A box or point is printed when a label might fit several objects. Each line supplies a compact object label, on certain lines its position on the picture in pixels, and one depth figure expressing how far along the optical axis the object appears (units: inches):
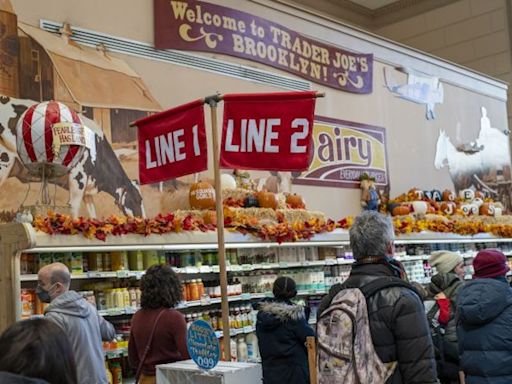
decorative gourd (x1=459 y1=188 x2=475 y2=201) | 469.6
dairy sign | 383.9
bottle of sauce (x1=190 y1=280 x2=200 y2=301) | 244.6
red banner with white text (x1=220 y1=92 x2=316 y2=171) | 177.9
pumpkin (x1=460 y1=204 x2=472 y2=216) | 423.7
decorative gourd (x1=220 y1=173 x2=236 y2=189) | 294.8
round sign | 131.9
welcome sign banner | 314.5
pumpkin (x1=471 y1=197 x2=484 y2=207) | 445.3
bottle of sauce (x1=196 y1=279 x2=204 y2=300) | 247.4
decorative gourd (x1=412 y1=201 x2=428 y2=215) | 392.2
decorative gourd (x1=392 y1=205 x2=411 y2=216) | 389.6
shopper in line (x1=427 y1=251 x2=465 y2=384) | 192.4
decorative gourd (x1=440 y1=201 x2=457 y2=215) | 418.6
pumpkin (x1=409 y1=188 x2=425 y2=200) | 420.2
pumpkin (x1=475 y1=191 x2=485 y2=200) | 486.9
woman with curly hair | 158.1
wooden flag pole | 161.9
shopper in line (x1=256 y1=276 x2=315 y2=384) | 181.3
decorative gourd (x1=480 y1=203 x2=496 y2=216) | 442.6
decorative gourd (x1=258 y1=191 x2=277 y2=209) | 290.4
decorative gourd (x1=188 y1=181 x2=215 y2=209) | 283.3
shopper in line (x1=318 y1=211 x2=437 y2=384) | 110.7
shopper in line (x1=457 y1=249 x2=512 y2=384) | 151.3
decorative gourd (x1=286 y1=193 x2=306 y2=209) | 315.6
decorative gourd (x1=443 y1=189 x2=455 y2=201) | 451.4
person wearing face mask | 152.1
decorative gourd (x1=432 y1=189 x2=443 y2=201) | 441.4
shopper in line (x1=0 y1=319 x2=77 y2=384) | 64.2
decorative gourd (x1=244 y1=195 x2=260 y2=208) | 286.0
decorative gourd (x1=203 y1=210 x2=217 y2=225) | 256.2
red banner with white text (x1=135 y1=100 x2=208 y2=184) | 181.9
